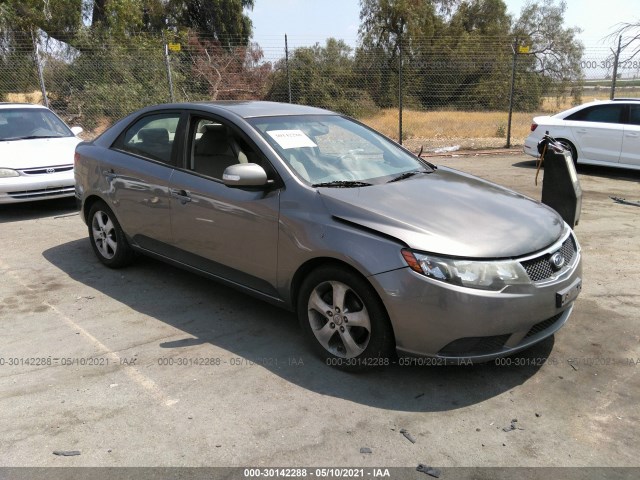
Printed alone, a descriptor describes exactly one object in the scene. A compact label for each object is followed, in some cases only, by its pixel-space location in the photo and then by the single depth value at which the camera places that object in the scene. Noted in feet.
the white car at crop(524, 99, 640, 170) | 33.40
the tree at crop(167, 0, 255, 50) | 84.17
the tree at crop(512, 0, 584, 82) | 84.84
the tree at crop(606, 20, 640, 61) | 41.26
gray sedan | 10.02
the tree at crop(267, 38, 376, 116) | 56.75
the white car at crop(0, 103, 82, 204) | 24.21
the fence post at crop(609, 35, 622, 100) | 46.93
